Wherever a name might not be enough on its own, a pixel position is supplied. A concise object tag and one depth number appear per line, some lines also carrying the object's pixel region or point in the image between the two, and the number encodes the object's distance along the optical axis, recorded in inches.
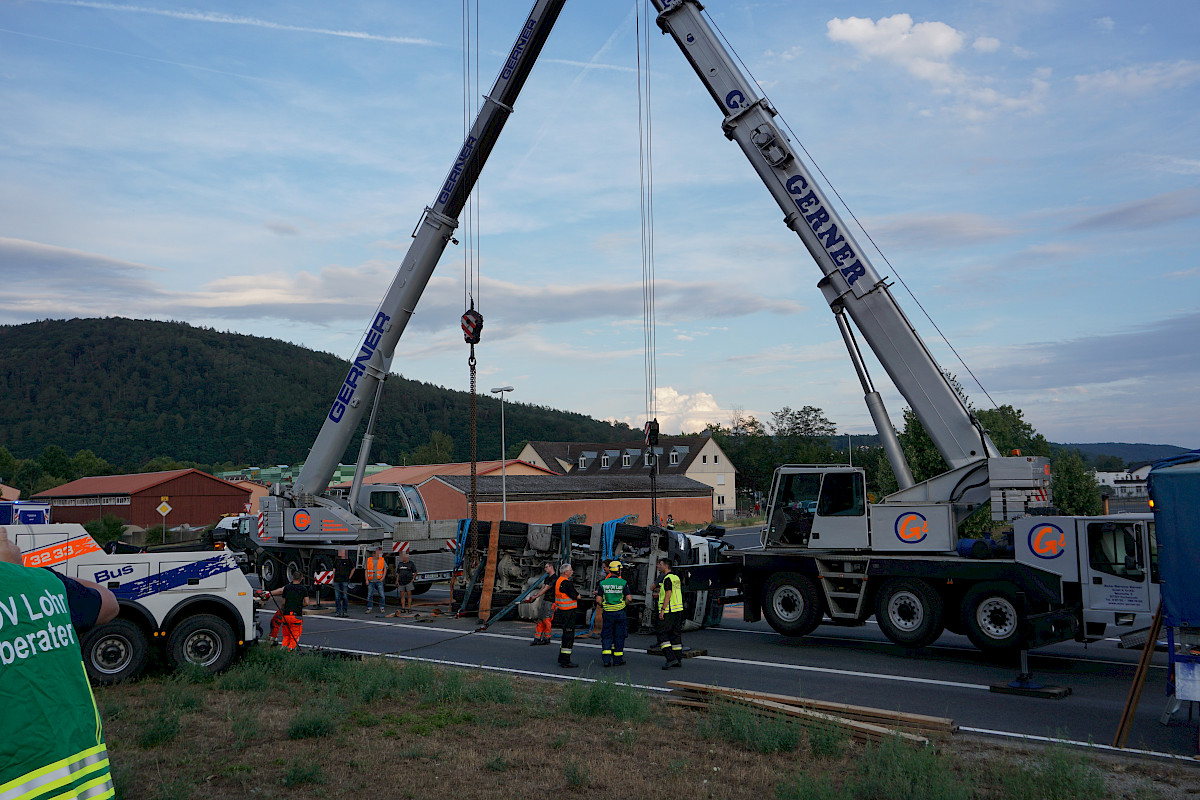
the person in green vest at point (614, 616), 533.6
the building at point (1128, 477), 2258.9
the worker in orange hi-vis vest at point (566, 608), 538.0
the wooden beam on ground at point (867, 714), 354.6
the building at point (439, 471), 2192.4
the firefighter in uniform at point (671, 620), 522.3
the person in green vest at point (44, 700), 102.3
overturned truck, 679.1
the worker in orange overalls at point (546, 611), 627.5
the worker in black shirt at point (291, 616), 528.1
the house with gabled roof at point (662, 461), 3184.1
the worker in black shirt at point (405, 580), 815.7
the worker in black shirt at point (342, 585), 789.2
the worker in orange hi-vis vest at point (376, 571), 818.2
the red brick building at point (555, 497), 1923.0
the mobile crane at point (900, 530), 498.9
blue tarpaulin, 356.2
